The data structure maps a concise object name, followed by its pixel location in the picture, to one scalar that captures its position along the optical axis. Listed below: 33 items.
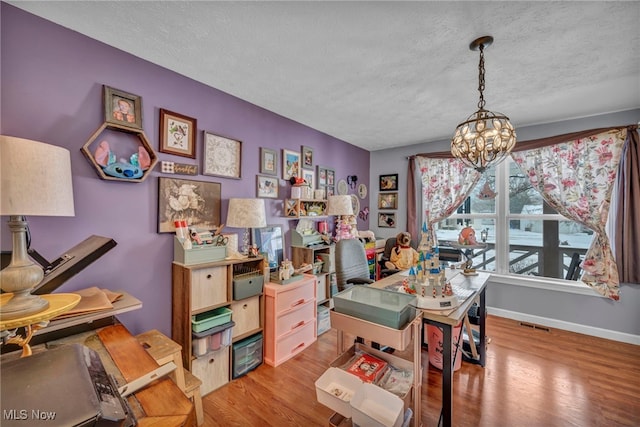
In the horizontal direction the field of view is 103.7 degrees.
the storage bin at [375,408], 1.14
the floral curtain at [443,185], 3.42
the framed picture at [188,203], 1.84
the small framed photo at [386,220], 4.11
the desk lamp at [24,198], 0.79
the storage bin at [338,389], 1.23
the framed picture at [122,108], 1.57
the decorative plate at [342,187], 3.66
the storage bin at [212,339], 1.76
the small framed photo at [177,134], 1.84
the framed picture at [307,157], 3.03
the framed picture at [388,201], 4.08
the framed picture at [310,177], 3.06
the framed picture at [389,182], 4.09
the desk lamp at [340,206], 3.05
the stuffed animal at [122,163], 1.56
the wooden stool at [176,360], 1.44
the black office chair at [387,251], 3.51
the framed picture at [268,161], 2.53
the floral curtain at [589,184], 2.58
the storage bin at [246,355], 1.99
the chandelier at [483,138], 1.59
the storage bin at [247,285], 1.99
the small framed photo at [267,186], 2.50
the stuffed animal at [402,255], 2.97
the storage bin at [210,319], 1.76
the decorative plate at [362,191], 4.11
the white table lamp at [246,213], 1.99
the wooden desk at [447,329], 1.32
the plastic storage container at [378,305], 1.27
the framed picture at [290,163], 2.76
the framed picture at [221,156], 2.08
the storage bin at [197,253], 1.79
